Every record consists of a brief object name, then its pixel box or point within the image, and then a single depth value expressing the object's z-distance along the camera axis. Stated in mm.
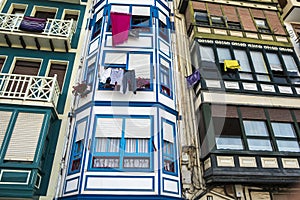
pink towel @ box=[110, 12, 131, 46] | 10723
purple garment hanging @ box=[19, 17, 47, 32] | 10992
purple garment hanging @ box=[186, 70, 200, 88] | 10453
